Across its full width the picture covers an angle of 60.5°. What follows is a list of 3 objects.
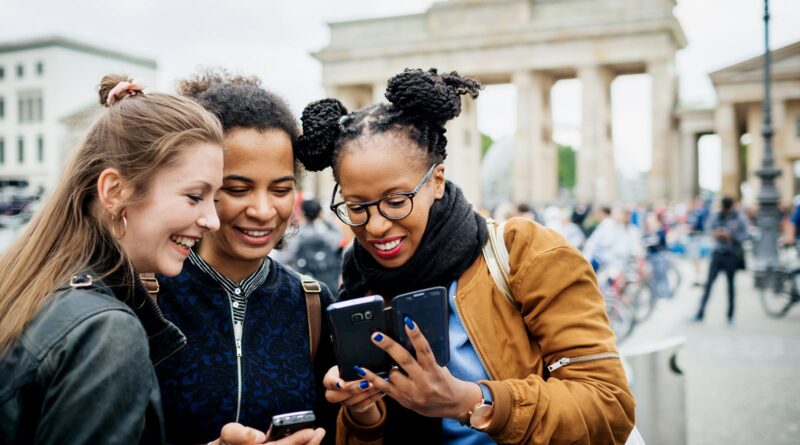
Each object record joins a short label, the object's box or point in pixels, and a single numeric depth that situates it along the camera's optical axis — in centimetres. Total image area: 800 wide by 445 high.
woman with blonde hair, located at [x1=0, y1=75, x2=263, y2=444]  158
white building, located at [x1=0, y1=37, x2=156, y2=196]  6444
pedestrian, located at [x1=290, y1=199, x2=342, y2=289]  947
